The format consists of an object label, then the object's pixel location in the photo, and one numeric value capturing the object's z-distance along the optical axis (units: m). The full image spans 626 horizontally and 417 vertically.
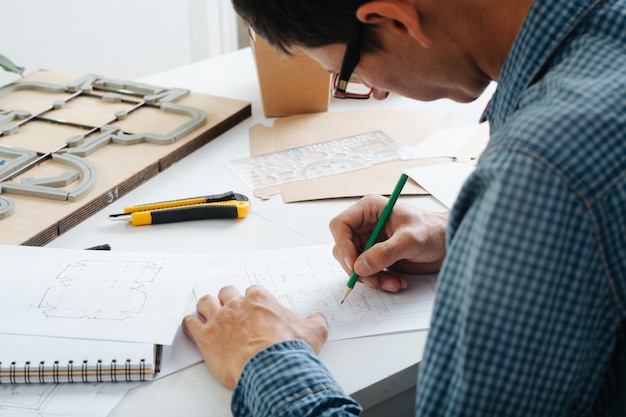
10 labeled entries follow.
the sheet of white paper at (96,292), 0.82
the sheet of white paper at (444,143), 1.33
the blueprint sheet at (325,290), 0.87
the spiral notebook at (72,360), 0.75
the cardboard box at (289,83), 1.48
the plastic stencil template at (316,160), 1.25
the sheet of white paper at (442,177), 1.19
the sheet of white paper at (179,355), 0.79
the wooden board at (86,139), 1.07
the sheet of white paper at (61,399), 0.72
